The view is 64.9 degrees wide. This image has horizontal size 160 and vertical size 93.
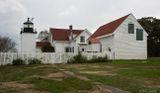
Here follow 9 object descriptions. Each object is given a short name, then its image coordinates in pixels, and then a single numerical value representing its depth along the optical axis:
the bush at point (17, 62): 12.60
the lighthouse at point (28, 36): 17.92
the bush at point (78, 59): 13.63
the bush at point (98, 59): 14.02
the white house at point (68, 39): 20.98
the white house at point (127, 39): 16.51
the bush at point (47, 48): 21.26
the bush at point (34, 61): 12.91
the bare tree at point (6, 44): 25.07
